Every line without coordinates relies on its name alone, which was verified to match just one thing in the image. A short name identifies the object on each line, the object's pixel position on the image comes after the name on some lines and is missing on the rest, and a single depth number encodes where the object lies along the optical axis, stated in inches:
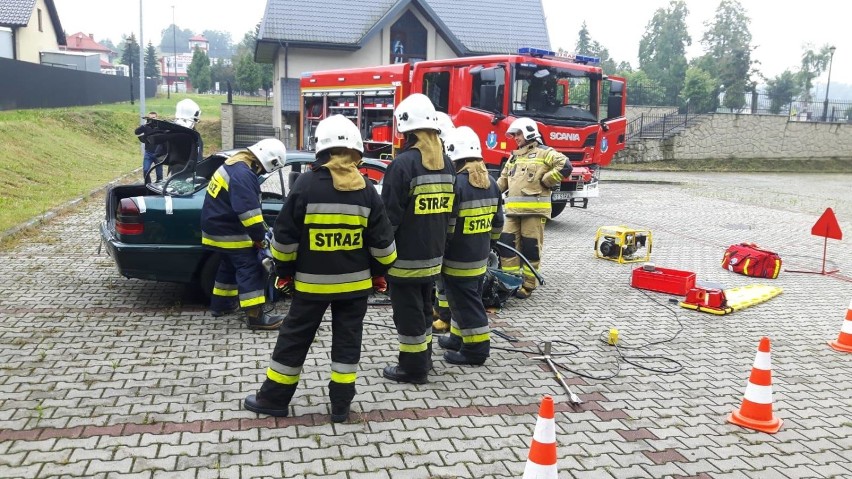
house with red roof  3960.9
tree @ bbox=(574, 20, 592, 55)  3248.0
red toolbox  313.6
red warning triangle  359.9
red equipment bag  362.3
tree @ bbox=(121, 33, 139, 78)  3099.9
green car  246.2
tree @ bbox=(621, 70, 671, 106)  1416.1
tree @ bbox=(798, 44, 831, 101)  2677.2
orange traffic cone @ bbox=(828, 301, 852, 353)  248.2
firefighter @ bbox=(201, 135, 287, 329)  222.4
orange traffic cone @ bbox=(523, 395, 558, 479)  125.5
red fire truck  474.3
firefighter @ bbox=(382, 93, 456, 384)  188.7
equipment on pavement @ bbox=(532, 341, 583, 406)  187.0
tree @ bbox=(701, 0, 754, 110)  2626.0
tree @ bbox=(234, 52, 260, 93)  1930.4
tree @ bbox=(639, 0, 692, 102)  2790.4
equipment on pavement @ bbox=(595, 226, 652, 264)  386.3
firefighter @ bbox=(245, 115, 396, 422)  161.3
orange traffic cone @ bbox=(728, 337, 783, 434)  177.2
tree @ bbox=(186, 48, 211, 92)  2551.7
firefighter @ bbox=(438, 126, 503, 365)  209.5
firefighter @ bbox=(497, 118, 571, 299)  295.1
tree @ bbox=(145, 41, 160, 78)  2930.6
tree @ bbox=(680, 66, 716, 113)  1416.1
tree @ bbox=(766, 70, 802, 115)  2235.5
